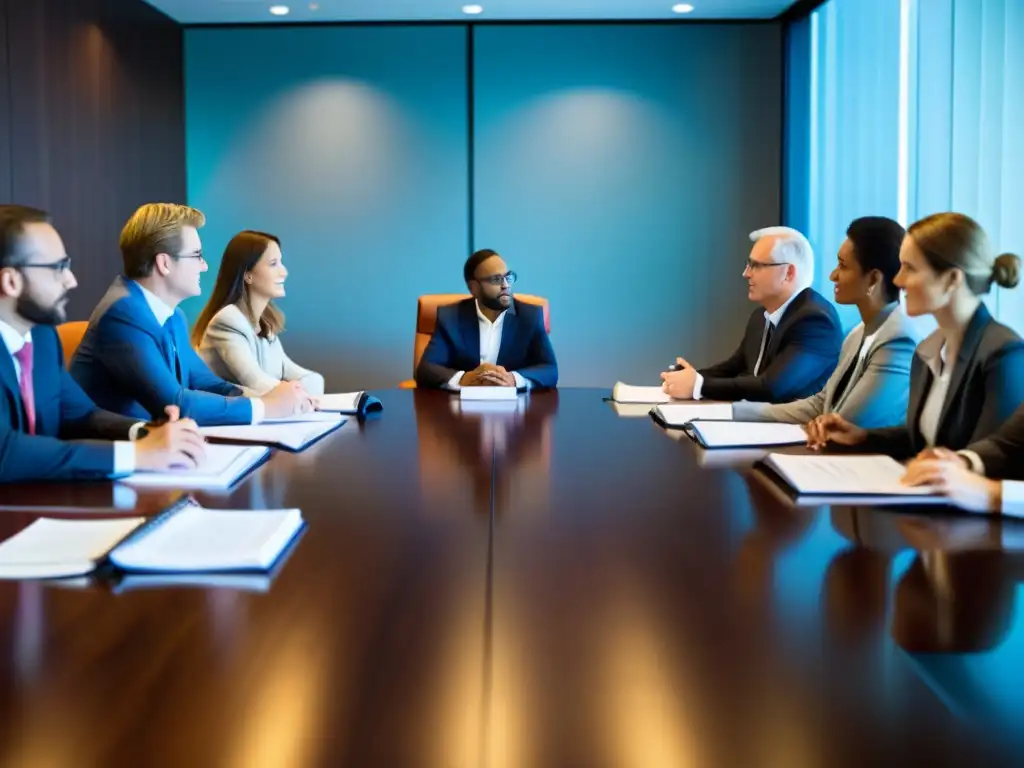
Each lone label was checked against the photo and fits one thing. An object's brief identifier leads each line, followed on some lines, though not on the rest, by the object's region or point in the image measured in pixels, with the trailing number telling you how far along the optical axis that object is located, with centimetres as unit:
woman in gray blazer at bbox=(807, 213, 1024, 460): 201
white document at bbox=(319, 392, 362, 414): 322
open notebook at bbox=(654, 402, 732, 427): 291
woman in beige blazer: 364
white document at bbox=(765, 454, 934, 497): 183
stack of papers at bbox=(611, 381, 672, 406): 354
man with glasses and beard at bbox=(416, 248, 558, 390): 435
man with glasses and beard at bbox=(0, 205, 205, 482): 196
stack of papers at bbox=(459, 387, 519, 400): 371
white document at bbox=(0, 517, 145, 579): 133
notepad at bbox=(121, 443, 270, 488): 195
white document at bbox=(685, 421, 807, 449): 247
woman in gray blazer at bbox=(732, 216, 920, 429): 272
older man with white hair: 355
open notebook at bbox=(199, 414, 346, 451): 249
